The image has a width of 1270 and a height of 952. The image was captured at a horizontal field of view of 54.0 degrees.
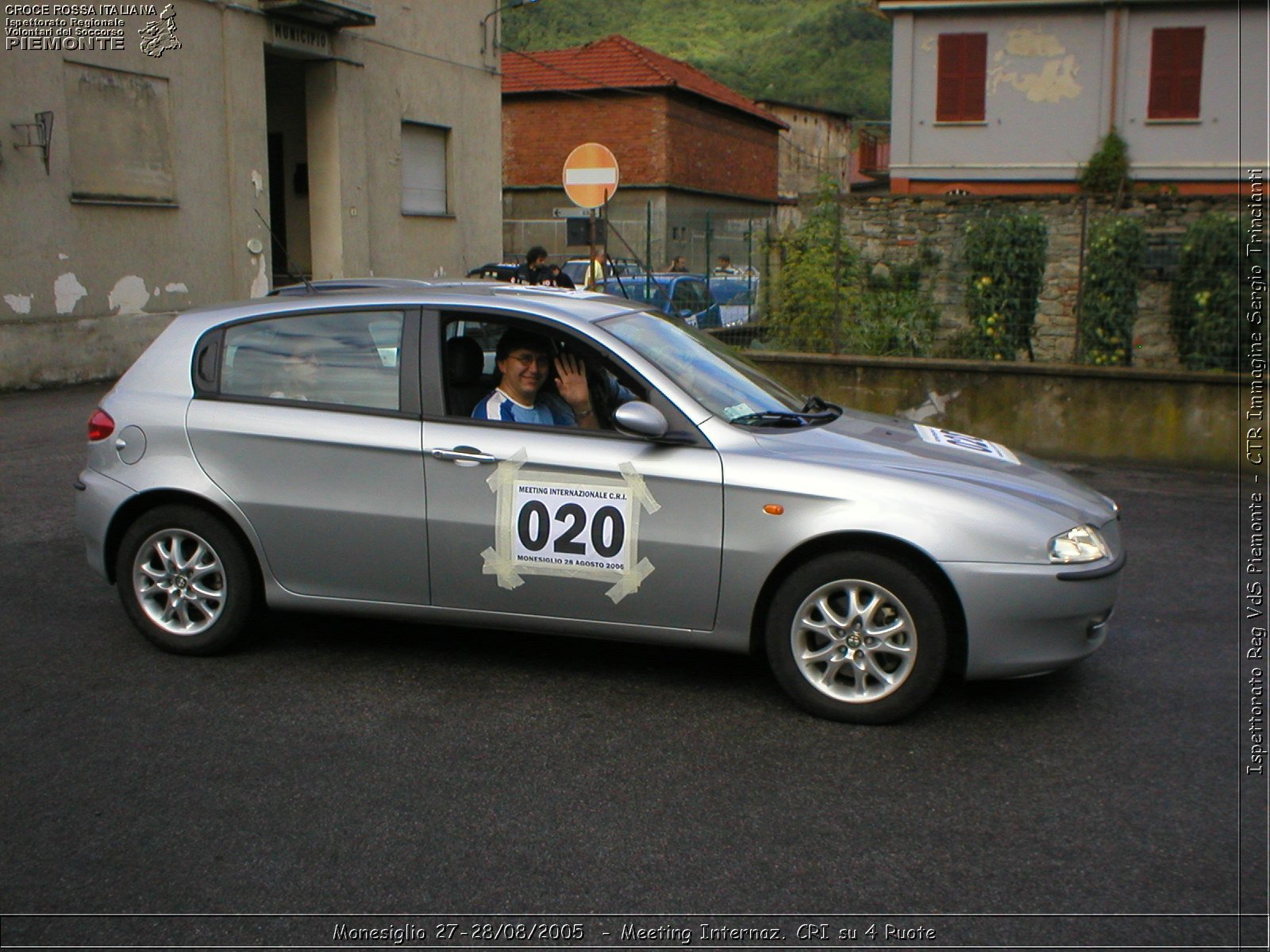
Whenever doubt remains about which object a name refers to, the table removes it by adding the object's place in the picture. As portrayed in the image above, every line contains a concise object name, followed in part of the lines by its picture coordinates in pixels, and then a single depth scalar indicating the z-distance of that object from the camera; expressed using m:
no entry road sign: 14.23
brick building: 40.59
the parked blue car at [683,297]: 14.48
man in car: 5.38
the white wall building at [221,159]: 15.22
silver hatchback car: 4.74
